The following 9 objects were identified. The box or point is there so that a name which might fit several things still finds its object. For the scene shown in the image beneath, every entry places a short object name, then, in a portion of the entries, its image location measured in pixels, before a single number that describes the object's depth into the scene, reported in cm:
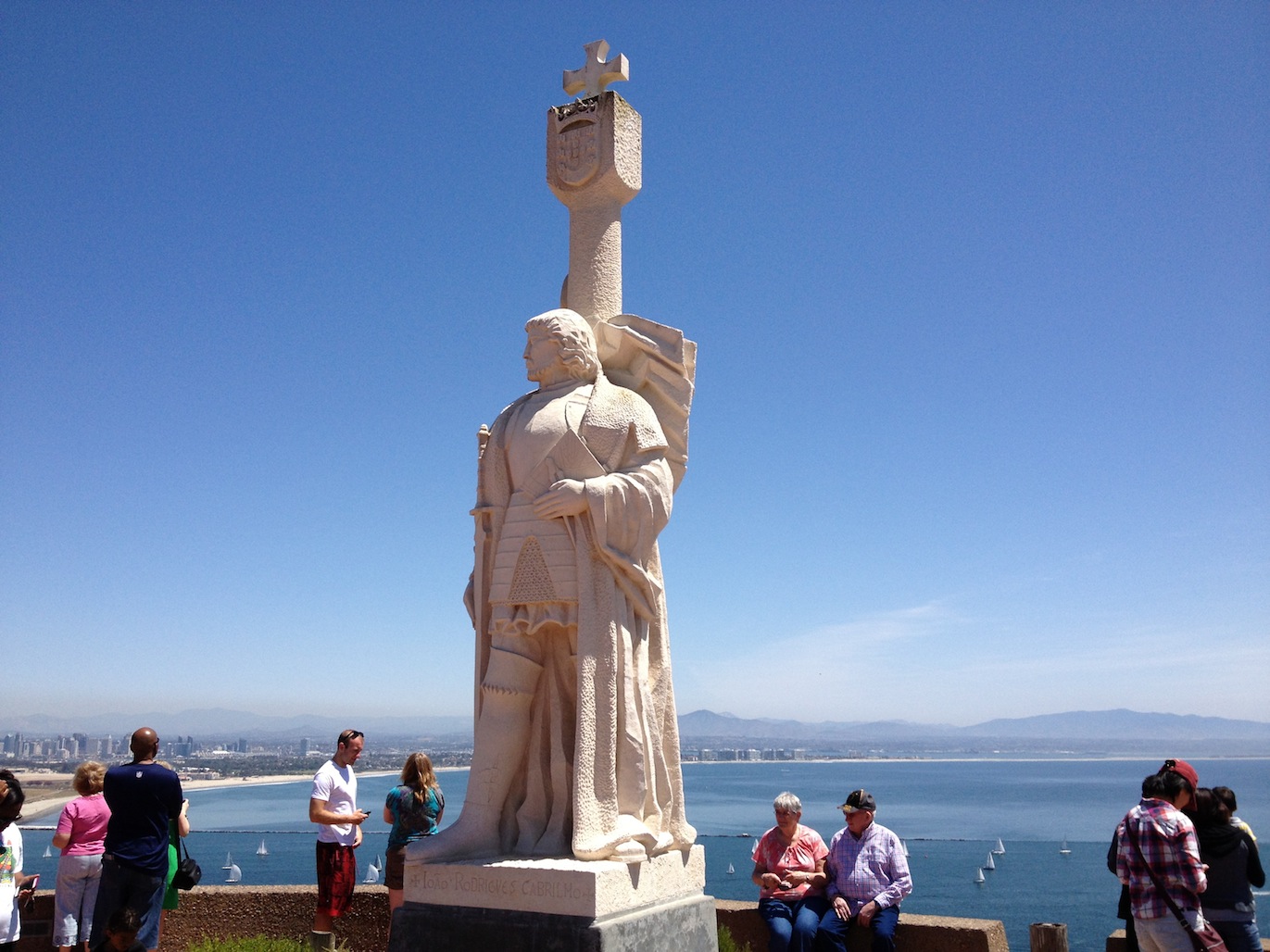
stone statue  562
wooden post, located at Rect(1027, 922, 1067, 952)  653
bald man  614
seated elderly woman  639
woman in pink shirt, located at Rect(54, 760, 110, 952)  680
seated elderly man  632
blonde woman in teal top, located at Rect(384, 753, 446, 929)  689
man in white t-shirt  725
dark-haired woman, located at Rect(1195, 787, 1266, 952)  558
